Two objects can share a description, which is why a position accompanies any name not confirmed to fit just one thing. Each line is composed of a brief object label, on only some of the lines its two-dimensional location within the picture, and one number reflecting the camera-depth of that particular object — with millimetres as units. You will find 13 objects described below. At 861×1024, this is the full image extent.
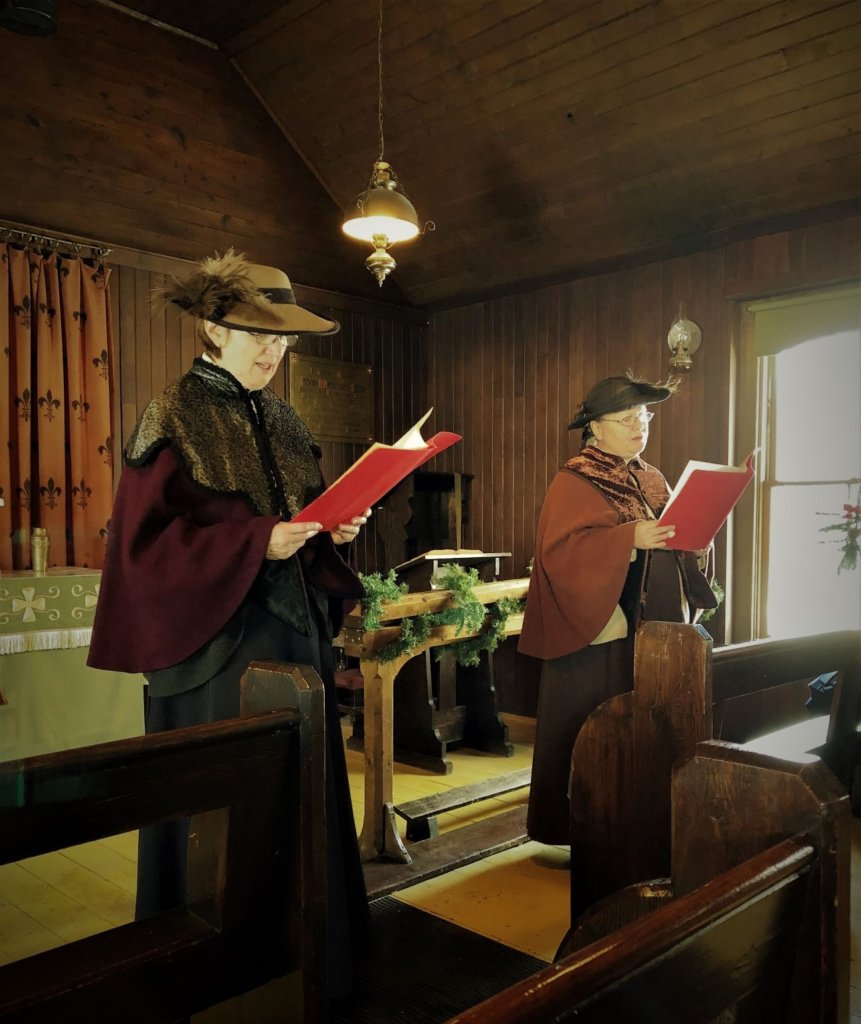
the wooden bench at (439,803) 3363
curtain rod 3996
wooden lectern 4410
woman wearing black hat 3033
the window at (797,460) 4117
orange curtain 4000
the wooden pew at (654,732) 2020
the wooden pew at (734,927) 736
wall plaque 5184
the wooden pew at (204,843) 1052
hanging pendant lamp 3770
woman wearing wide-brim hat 1976
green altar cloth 3695
